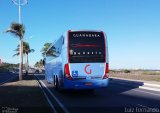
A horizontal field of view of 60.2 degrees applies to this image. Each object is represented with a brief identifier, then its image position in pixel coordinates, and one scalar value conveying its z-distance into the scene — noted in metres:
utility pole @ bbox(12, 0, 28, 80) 19.91
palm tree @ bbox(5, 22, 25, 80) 20.15
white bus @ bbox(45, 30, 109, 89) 8.36
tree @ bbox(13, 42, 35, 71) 41.23
